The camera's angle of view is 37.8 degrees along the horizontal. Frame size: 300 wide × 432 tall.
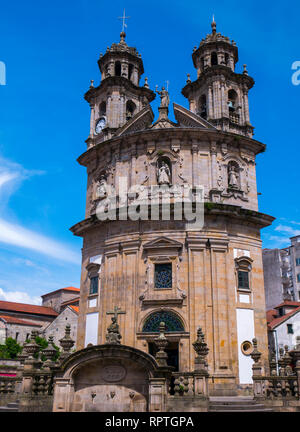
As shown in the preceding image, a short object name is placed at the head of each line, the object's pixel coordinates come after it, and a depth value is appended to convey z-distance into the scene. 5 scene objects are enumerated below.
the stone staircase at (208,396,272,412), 15.73
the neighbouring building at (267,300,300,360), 40.91
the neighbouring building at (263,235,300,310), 52.44
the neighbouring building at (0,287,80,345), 52.25
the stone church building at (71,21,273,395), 22.59
